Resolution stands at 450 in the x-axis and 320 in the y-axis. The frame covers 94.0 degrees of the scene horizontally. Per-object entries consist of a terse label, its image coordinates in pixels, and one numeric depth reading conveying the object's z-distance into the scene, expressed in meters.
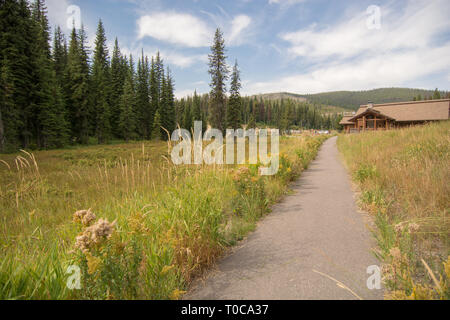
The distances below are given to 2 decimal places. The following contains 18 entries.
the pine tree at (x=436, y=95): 81.50
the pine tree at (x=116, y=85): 44.06
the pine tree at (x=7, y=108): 19.72
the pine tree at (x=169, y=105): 52.59
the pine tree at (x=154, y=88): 51.78
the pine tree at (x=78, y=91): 34.69
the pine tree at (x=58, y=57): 37.19
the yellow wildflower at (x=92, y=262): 1.44
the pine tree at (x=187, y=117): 65.60
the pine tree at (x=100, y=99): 37.41
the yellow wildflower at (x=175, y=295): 1.77
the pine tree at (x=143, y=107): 49.35
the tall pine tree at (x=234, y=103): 45.53
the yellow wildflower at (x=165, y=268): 1.84
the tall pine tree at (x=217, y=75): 33.28
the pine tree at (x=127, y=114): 41.78
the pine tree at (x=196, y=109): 71.31
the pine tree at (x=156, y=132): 47.12
